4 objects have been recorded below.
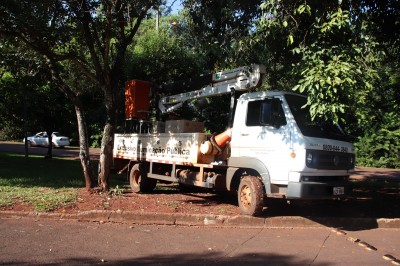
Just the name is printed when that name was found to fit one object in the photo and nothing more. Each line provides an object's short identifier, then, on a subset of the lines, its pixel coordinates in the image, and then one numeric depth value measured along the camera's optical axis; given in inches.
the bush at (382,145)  874.8
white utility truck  294.7
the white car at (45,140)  1348.4
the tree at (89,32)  375.2
